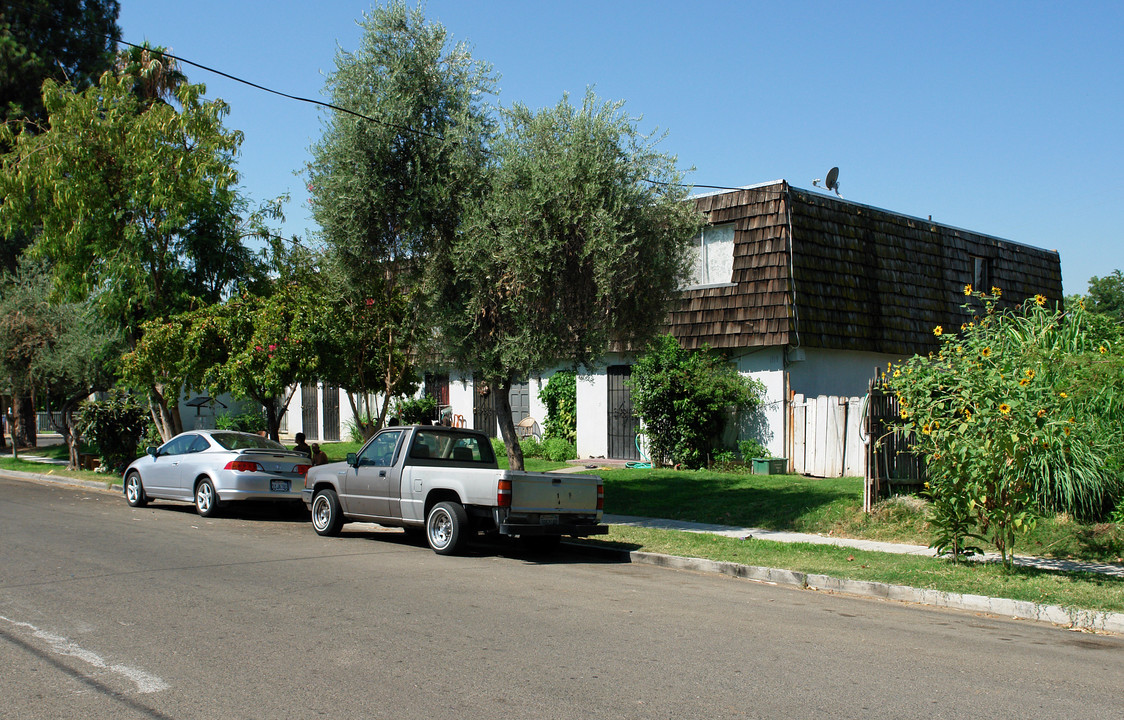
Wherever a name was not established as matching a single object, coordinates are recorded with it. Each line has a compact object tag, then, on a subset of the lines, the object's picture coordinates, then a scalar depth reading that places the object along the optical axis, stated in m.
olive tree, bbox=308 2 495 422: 13.26
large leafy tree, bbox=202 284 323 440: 15.33
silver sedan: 14.66
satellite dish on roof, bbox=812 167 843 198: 22.69
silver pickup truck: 10.68
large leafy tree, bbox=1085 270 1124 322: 62.41
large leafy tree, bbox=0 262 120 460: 26.03
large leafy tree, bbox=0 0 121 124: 32.78
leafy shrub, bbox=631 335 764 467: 19.31
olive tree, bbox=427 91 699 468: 12.35
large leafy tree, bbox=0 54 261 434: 18.61
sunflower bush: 9.08
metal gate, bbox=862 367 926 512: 12.73
